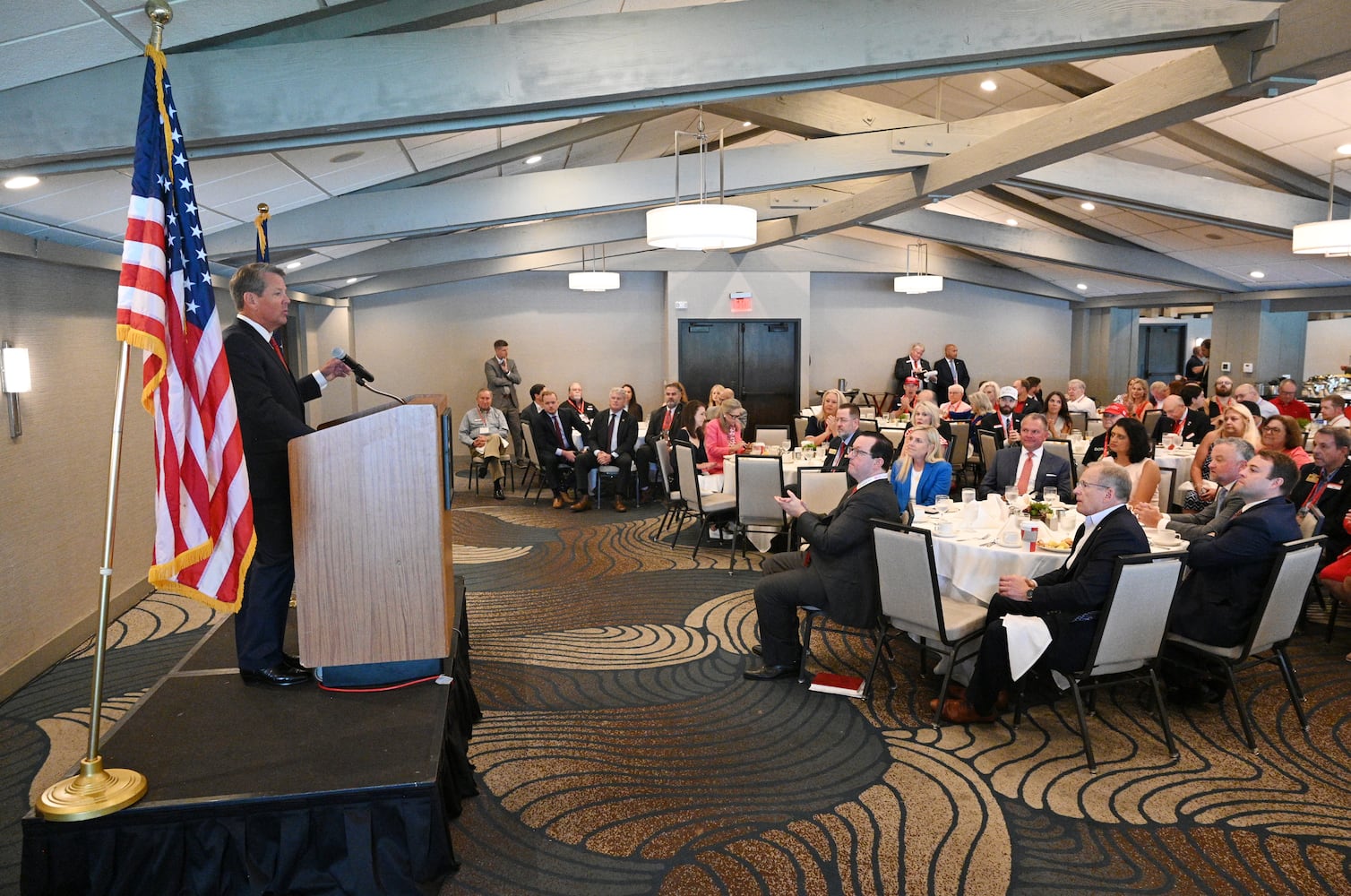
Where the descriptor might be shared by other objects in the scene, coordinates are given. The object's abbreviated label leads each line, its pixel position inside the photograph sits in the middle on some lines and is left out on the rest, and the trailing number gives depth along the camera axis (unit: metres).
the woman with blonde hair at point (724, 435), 8.17
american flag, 2.66
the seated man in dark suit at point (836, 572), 4.45
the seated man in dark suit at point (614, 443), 9.91
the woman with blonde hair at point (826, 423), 8.94
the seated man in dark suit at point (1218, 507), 4.62
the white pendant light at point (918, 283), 12.98
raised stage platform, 2.59
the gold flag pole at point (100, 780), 2.50
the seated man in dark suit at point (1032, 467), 6.06
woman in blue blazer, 5.89
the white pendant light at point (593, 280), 12.43
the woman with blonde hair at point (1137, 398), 9.60
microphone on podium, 3.44
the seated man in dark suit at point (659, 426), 9.85
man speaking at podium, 3.19
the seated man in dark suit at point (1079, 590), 3.85
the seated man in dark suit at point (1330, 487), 5.61
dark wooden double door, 14.60
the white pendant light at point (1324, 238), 6.54
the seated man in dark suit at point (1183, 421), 8.88
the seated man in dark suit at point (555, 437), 10.16
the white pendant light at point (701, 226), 6.12
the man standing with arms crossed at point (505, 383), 12.97
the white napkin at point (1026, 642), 3.91
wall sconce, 4.69
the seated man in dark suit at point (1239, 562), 4.00
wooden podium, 3.10
